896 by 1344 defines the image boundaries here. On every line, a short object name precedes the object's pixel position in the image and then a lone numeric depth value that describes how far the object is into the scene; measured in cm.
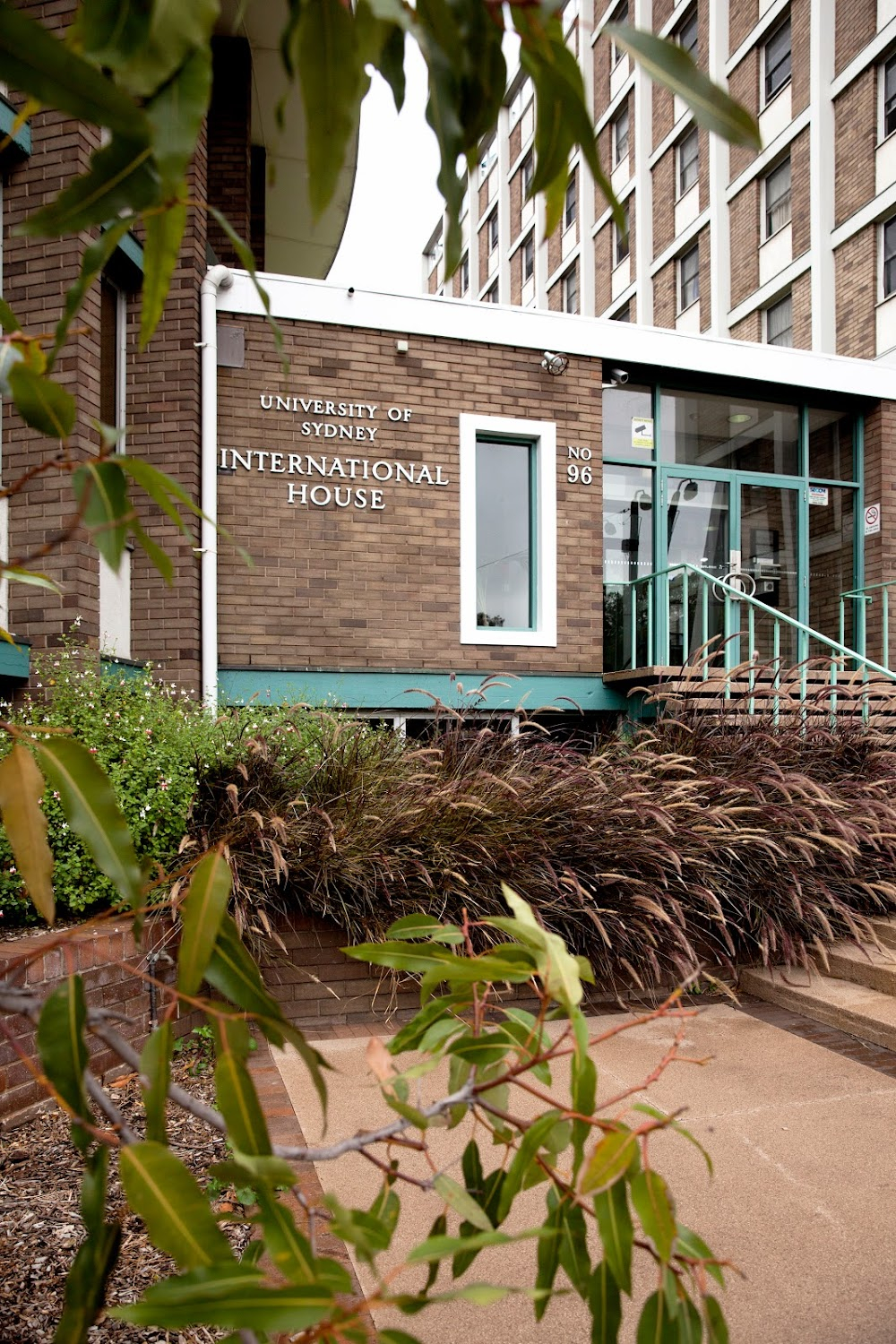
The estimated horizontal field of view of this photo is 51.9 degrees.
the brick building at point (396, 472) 719
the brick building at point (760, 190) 1666
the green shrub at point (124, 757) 390
